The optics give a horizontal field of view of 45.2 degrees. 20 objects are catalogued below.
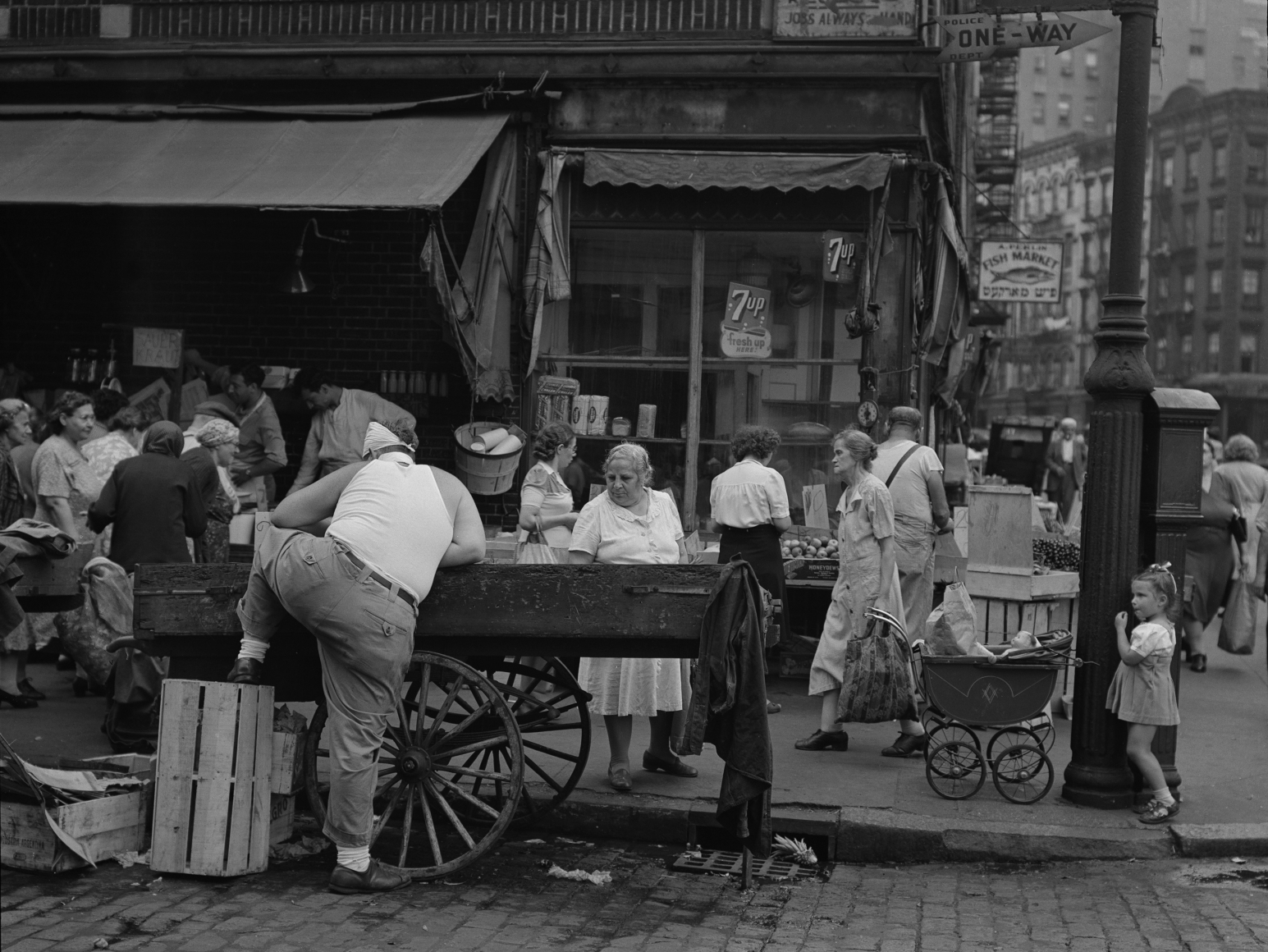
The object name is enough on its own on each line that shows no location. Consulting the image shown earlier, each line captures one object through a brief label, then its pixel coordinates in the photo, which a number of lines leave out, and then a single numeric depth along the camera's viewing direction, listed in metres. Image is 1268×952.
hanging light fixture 12.70
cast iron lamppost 7.70
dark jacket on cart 6.17
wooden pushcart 6.42
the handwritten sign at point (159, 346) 13.09
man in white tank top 6.00
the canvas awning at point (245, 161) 10.98
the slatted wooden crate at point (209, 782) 6.16
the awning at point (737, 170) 11.55
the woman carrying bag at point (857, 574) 8.64
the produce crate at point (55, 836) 6.11
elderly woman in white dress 7.74
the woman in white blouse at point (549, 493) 9.60
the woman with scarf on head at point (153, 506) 9.02
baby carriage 7.74
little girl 7.42
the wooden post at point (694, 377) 12.25
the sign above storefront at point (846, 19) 11.79
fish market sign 18.48
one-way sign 10.68
